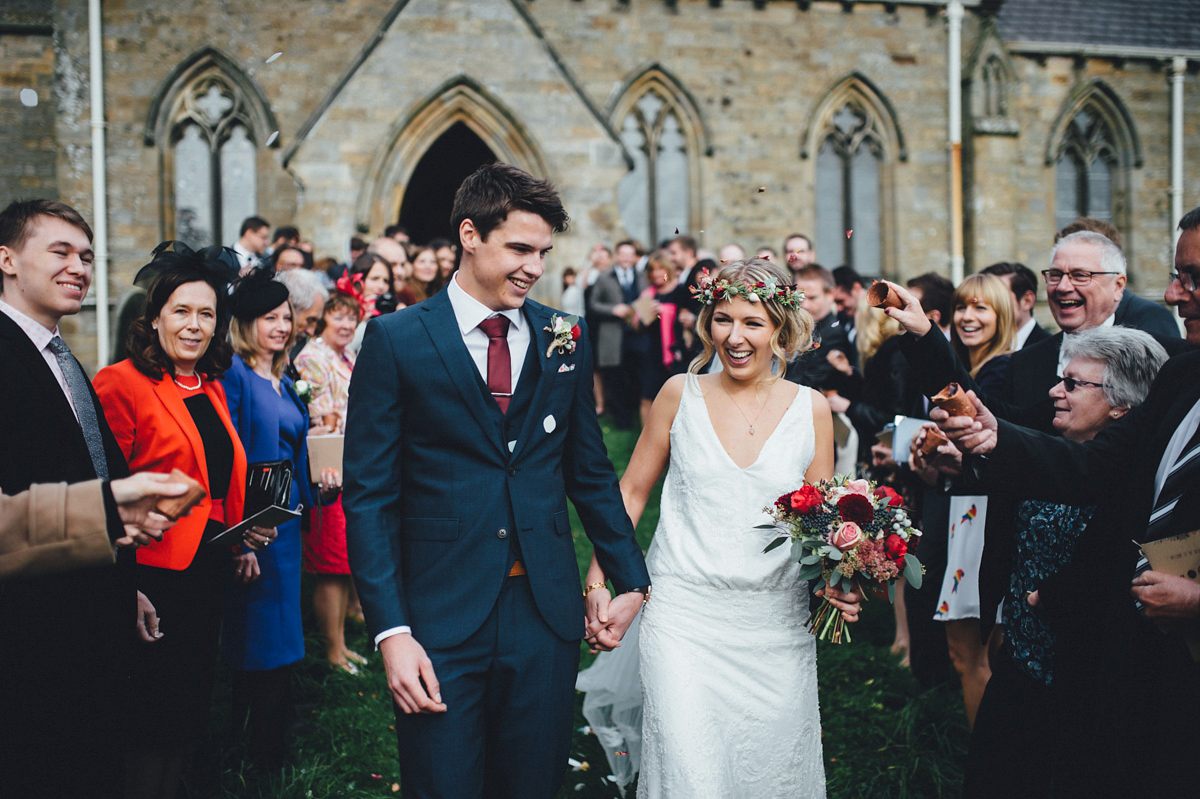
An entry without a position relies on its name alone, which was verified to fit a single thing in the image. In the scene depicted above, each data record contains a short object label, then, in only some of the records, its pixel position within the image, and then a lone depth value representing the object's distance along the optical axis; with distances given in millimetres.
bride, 3119
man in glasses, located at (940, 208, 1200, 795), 2129
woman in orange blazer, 3238
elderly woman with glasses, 3057
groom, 2395
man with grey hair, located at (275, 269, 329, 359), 5527
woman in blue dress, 3850
